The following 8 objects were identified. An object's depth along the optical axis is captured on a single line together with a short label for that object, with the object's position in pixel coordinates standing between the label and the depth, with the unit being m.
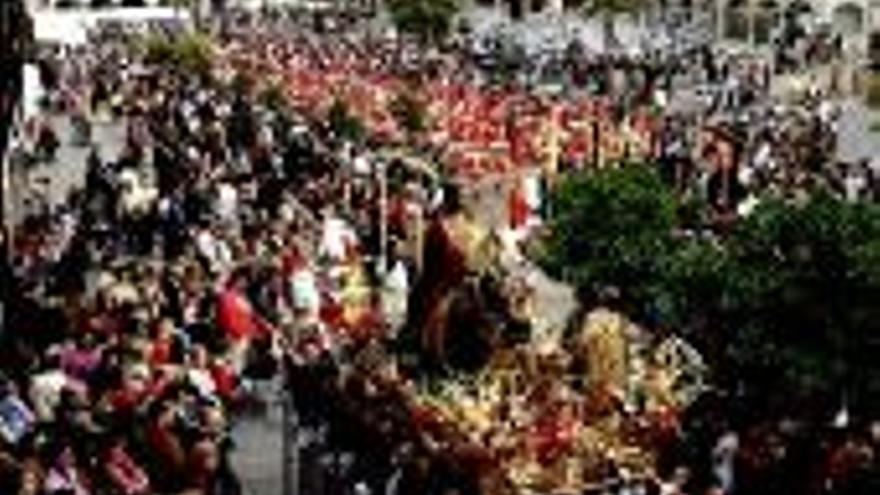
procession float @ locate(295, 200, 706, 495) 19.30
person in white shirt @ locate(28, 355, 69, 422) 21.44
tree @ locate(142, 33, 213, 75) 66.12
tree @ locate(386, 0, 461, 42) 85.31
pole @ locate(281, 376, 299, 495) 20.84
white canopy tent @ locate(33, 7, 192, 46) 76.44
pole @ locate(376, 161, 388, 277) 31.84
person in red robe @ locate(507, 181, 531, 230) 37.09
